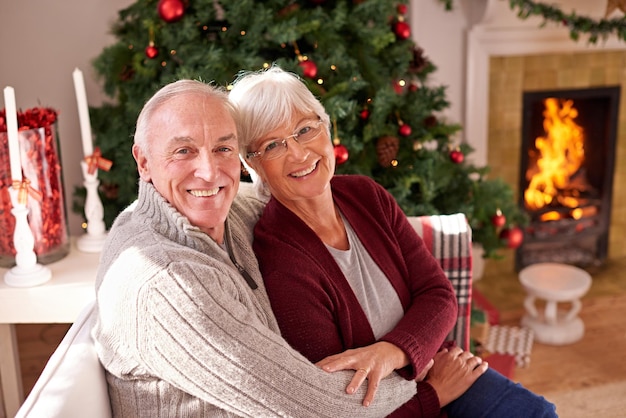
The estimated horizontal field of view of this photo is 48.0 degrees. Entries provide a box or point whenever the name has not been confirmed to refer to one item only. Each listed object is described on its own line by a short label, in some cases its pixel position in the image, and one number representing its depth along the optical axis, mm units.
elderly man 1168
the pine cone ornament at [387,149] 2297
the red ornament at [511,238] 2654
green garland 2816
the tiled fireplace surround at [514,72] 3148
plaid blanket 1814
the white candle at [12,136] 1692
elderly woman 1434
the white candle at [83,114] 1973
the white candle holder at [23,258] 1806
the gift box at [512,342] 2832
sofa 1113
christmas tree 2166
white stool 2922
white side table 1825
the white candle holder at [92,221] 2064
